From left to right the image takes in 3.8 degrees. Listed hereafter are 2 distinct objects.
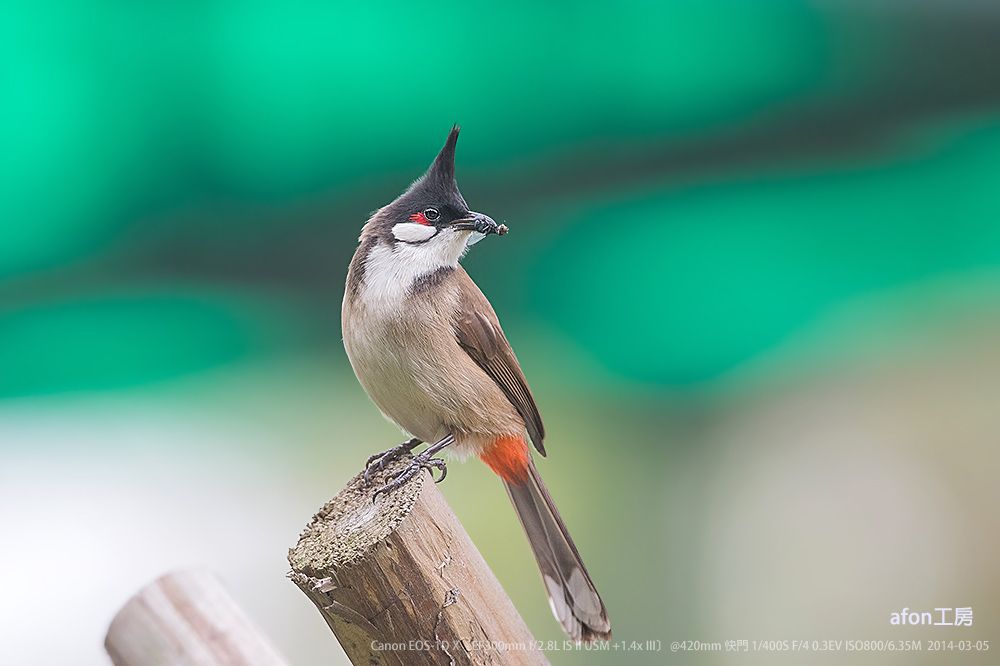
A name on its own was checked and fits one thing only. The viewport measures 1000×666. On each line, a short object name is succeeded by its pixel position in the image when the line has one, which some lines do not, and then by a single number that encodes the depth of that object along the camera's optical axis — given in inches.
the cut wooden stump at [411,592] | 219.3
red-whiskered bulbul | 222.9
